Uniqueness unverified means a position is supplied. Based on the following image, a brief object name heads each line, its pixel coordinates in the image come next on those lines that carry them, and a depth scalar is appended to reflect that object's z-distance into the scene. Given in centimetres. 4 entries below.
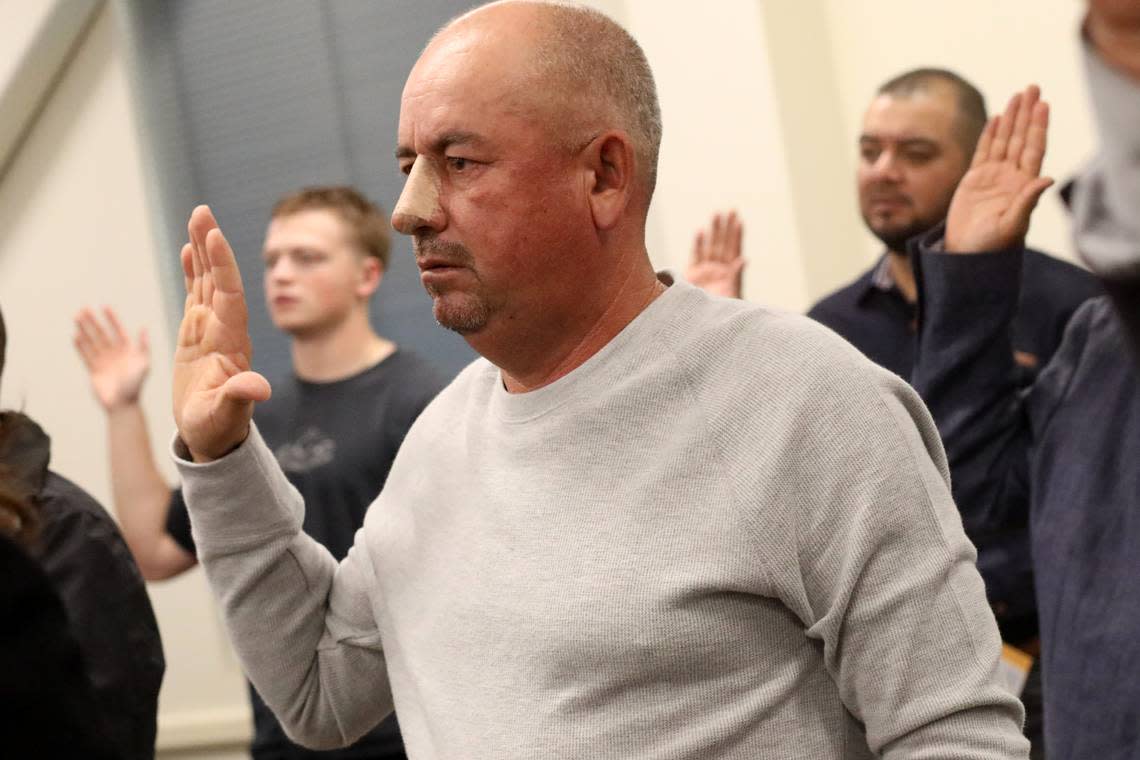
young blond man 296
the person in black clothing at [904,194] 276
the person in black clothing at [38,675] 157
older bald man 186
